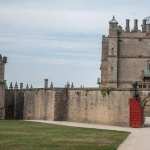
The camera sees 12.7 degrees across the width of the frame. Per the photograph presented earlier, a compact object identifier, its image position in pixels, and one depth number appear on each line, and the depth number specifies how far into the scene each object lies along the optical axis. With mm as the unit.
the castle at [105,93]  56875
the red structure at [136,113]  54531
